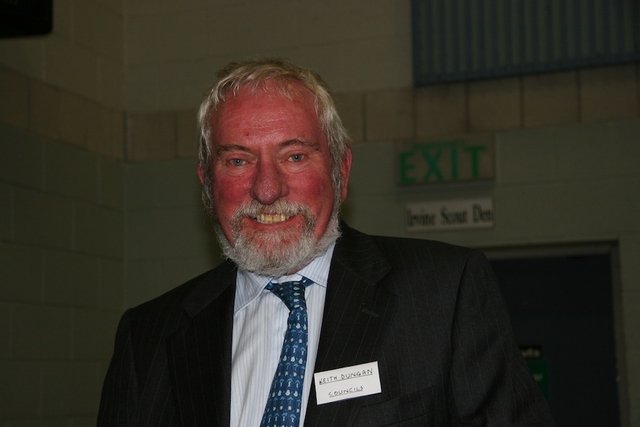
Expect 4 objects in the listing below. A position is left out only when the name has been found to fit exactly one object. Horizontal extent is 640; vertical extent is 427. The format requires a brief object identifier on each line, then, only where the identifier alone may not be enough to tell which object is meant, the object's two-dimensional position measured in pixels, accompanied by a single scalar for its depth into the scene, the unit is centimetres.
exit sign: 398
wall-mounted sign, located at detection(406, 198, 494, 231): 398
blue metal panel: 385
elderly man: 160
